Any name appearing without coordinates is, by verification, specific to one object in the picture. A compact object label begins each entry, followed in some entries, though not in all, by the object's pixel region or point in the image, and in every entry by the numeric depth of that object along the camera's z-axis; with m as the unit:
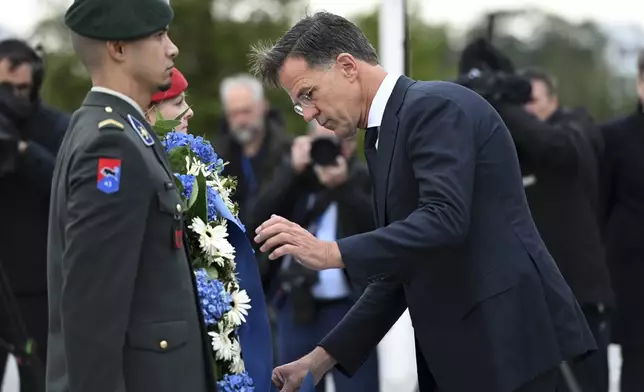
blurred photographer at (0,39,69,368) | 11.82
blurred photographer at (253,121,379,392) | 11.91
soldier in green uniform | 5.31
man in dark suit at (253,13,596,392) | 6.20
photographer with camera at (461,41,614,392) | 11.99
